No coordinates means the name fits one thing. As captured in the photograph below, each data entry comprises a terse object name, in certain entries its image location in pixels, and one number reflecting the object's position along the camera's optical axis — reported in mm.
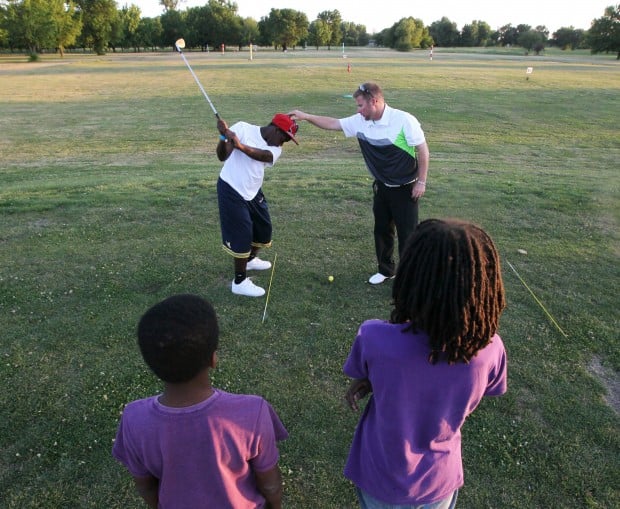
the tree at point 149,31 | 94812
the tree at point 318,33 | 119919
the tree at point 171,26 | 96188
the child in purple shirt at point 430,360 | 1645
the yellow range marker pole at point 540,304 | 4476
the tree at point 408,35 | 99375
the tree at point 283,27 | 106188
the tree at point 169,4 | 110288
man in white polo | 4609
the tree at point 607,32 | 75250
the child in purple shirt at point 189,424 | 1589
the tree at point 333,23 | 129575
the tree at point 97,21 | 80500
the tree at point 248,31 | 102000
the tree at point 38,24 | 68188
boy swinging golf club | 4586
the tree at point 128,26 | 87012
